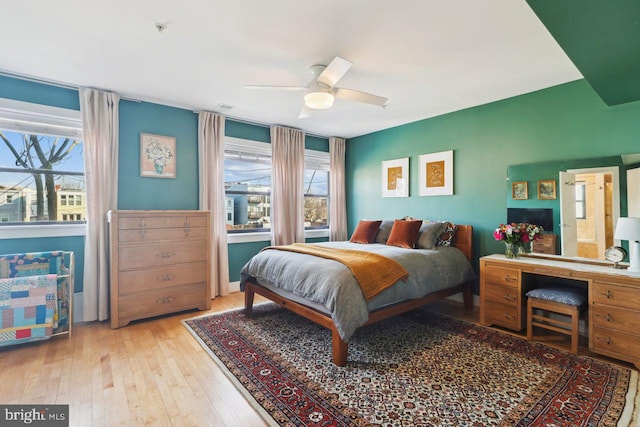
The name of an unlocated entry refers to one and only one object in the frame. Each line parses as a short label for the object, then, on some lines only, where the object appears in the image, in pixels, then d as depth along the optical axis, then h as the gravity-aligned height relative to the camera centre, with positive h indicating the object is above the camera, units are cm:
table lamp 239 -19
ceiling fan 253 +112
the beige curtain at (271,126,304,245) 477 +45
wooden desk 229 -73
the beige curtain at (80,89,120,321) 329 +22
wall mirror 278 +15
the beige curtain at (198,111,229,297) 413 +38
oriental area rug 177 -118
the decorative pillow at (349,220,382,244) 419 -26
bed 237 -67
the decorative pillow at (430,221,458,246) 385 -29
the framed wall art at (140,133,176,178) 376 +75
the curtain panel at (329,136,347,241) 553 +41
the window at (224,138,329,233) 457 +47
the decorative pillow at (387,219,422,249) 371 -26
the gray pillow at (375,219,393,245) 415 -26
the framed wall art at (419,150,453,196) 420 +56
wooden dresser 316 -54
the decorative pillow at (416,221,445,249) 368 -26
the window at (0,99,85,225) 310 +55
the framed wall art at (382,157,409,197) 472 +57
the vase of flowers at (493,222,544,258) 321 -26
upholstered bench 252 -81
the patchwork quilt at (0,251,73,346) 261 -64
